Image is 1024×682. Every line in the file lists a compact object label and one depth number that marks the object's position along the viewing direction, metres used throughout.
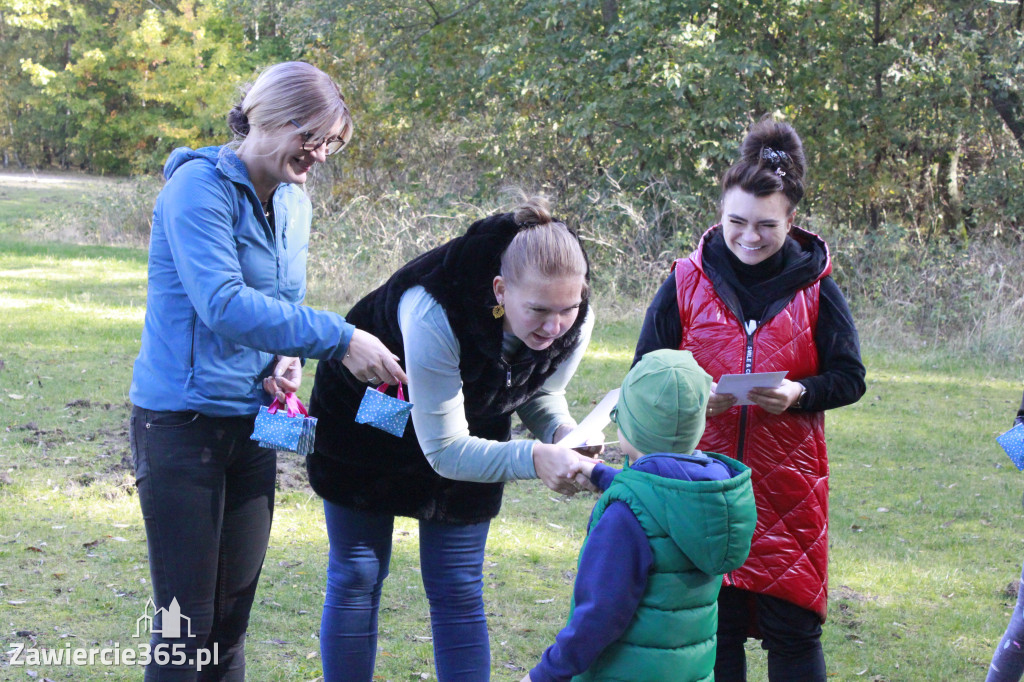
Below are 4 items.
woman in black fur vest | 2.53
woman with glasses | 2.42
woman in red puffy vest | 2.89
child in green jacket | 2.04
